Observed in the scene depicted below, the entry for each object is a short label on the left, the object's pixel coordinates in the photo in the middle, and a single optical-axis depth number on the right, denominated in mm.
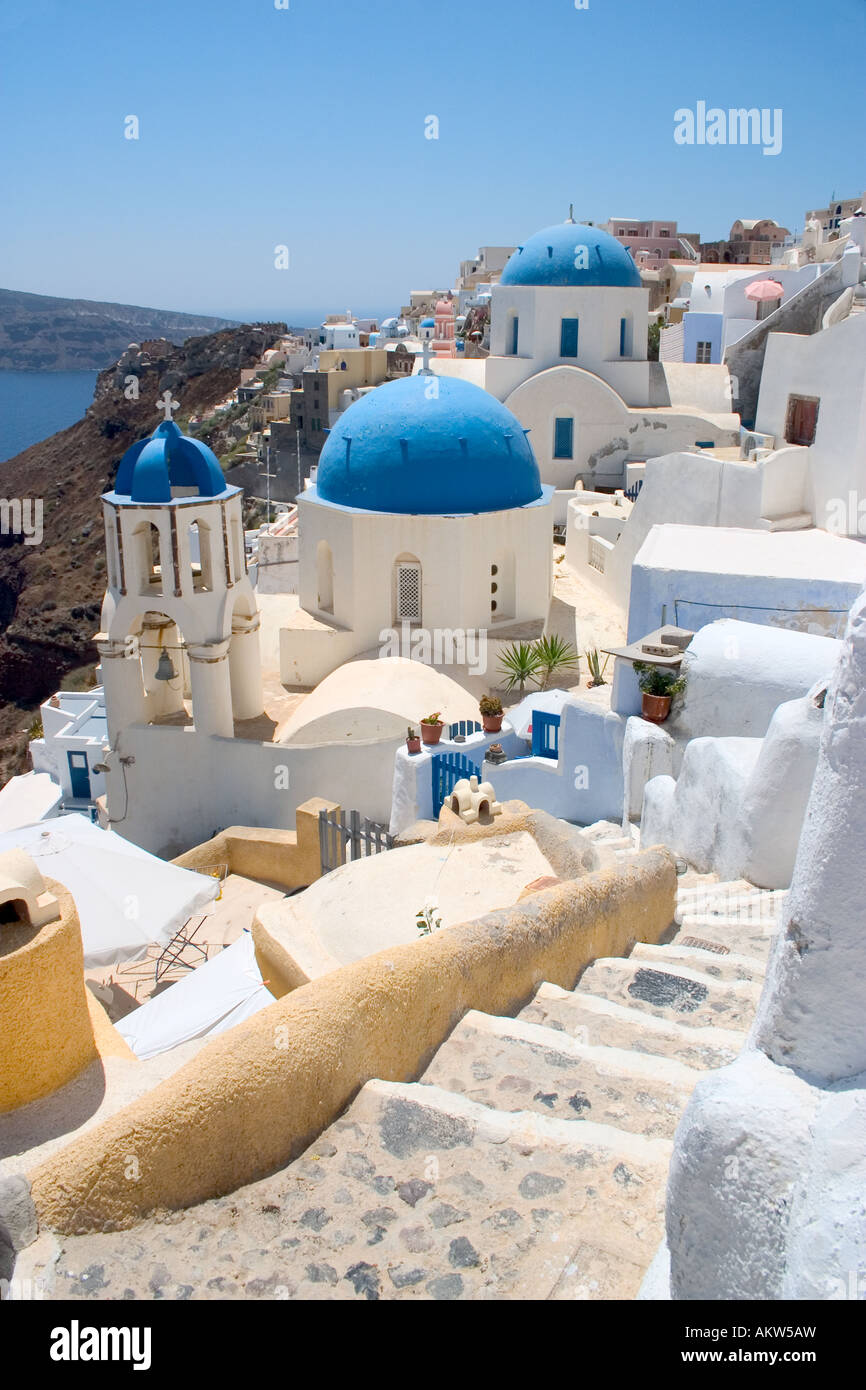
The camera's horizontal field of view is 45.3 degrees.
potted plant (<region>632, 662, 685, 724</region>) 9172
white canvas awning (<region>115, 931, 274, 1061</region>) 8227
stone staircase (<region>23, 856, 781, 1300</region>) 2992
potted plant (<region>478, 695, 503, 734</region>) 11953
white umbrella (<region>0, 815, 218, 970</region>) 10031
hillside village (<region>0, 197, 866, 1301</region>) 2924
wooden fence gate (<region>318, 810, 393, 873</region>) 11422
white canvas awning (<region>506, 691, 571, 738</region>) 12789
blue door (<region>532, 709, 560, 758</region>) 11969
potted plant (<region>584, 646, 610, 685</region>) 14859
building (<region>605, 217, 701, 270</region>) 55031
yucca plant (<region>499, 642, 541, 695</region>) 15195
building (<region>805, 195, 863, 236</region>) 50406
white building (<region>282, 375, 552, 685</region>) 15625
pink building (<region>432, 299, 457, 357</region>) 44166
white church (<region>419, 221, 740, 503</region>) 24125
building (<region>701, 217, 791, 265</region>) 53156
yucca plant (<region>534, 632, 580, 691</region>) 15258
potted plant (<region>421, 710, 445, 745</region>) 11992
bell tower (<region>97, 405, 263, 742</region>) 13492
